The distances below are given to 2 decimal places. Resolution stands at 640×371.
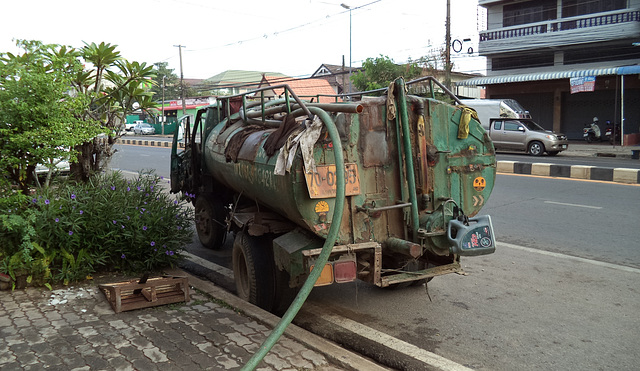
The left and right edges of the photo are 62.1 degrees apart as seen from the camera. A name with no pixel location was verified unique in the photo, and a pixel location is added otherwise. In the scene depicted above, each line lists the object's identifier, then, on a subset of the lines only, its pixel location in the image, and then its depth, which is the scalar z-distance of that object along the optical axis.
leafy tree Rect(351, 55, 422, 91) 28.89
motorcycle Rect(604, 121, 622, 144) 24.91
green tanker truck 3.96
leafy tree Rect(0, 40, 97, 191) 5.12
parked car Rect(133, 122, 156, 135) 50.31
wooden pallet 4.57
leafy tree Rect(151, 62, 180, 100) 68.64
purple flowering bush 5.19
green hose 3.19
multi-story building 25.33
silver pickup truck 20.50
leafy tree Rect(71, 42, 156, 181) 6.25
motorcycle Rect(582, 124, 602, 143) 25.94
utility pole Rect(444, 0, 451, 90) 24.62
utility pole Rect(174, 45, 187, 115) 46.44
